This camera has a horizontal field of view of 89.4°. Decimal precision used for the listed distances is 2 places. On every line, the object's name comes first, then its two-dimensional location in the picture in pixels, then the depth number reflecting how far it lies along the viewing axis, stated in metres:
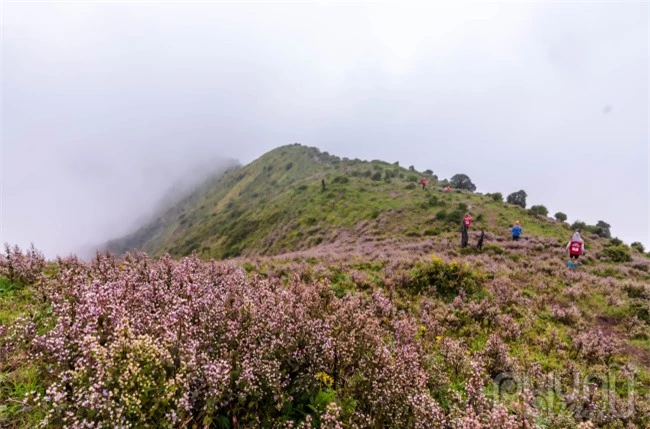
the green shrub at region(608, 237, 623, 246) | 27.85
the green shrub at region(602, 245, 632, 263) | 22.72
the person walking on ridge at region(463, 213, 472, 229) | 23.73
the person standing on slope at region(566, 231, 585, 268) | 19.91
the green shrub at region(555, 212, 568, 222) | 40.28
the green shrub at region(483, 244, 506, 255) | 22.13
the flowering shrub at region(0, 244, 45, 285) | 8.23
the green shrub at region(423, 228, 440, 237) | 29.92
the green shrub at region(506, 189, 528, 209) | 50.79
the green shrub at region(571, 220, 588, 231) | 33.44
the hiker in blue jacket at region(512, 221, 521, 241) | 25.36
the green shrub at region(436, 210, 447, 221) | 33.44
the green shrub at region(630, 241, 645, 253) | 30.10
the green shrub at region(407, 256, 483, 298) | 13.77
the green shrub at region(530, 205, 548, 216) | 38.00
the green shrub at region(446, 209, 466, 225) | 32.25
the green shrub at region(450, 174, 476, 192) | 77.75
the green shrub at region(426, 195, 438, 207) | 38.68
